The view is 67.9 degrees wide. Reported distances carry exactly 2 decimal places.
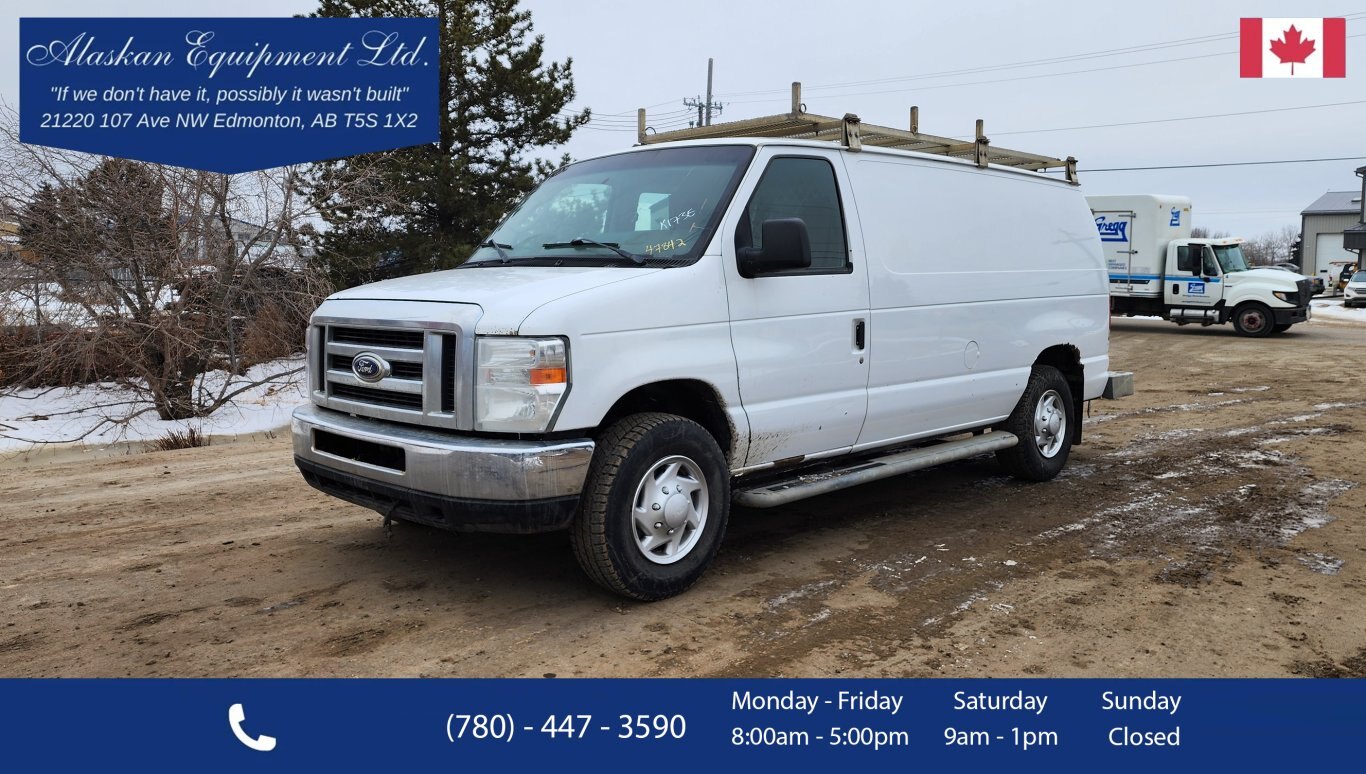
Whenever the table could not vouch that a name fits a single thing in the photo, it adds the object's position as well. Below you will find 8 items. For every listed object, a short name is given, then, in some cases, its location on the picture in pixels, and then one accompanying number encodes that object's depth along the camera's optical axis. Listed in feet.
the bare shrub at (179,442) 36.55
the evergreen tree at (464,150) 71.61
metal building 198.59
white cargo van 14.38
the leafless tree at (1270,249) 305.36
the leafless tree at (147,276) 43.47
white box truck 80.64
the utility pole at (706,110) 154.75
